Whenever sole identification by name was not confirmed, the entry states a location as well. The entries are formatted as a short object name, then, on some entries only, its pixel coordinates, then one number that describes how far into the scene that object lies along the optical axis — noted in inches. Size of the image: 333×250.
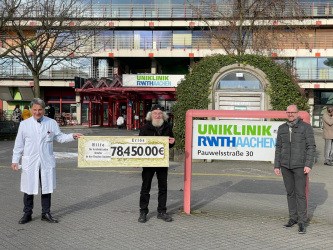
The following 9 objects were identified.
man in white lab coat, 219.0
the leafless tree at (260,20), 684.1
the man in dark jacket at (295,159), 214.8
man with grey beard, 227.0
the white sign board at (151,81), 1133.1
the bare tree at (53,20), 768.3
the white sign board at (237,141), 248.7
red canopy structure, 1143.6
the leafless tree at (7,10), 627.6
